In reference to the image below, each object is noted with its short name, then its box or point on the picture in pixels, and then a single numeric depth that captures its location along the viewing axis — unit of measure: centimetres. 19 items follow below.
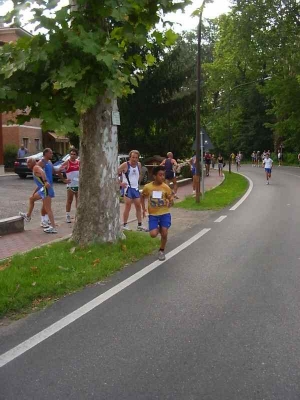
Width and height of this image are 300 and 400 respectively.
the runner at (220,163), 3604
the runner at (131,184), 1092
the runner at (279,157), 5375
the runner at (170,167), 1767
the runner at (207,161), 3448
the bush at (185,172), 3018
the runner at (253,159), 5729
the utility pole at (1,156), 3068
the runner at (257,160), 5640
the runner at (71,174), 1173
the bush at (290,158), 5484
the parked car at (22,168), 2622
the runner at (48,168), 1028
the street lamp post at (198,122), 1755
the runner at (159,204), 803
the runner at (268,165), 2729
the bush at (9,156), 3388
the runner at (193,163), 2169
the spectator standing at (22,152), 2816
